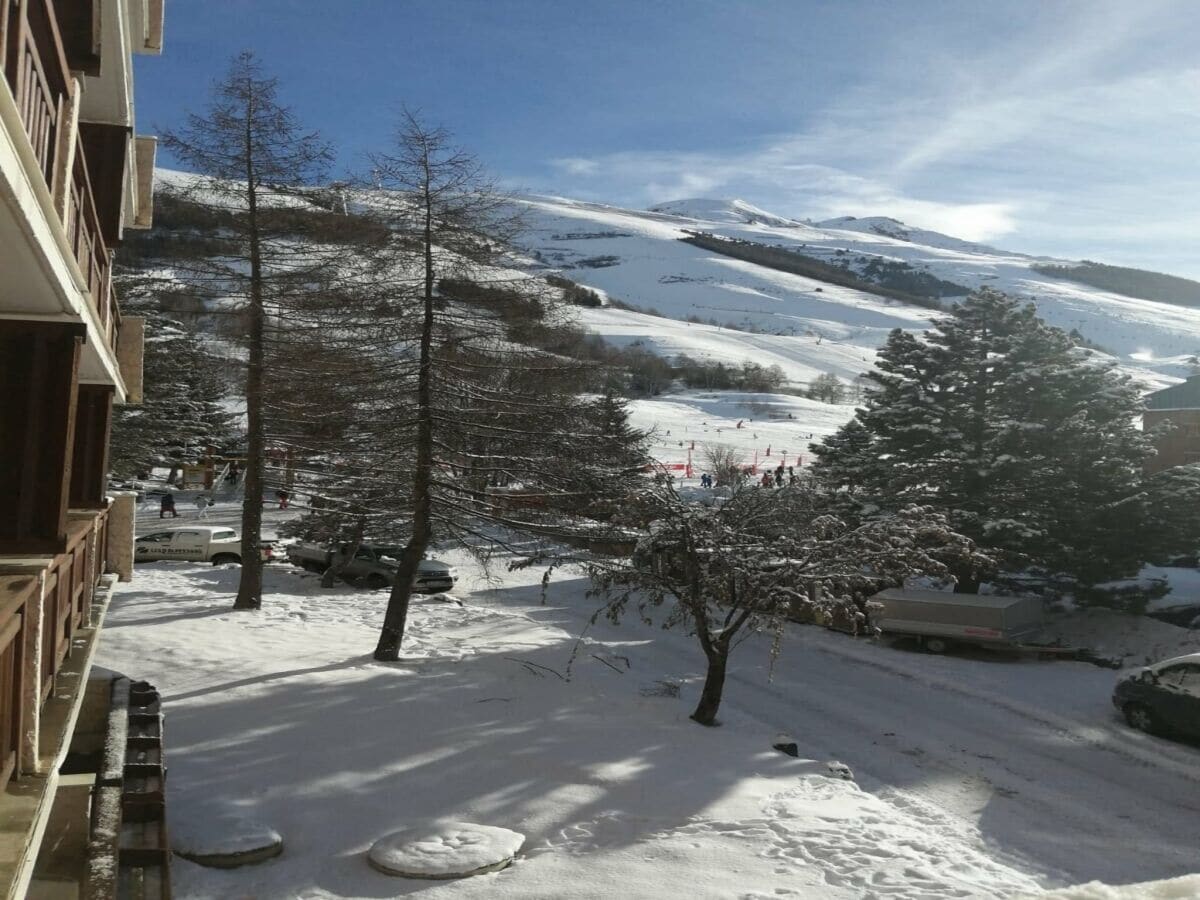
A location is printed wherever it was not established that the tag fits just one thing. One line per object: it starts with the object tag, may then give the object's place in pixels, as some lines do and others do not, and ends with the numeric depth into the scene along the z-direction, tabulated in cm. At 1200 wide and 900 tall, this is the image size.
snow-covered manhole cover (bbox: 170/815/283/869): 759
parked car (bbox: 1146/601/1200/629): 2138
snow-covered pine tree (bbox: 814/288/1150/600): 2203
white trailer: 1939
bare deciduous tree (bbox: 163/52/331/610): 1850
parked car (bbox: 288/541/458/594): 2522
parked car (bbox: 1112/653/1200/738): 1404
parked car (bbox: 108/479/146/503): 3581
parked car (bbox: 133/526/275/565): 2831
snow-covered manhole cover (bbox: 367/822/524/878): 755
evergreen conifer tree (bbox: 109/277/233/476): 2103
